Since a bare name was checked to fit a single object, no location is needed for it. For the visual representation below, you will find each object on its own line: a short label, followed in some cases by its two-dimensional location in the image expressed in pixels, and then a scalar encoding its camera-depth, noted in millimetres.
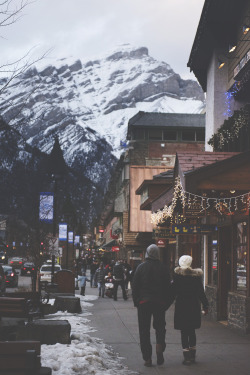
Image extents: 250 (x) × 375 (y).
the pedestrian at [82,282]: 31036
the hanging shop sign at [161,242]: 31792
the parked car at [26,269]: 65744
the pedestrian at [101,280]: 31394
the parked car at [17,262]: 85594
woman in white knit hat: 9914
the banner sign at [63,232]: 40781
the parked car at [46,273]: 42472
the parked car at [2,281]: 19366
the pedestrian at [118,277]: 28797
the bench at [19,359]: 5453
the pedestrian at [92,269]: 44216
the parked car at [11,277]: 39444
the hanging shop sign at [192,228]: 18359
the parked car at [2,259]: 77025
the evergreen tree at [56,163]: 18922
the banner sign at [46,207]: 22406
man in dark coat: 9695
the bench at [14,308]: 11609
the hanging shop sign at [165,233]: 26328
